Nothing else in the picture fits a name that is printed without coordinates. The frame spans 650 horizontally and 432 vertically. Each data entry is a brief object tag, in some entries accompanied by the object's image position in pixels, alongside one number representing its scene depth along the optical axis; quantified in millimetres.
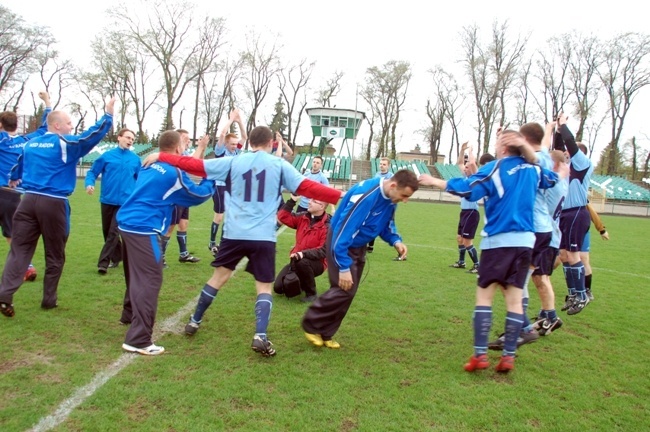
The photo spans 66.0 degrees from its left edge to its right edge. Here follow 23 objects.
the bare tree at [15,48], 44031
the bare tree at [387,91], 55688
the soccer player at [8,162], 6750
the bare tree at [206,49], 45784
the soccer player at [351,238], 4520
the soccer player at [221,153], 7498
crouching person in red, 6586
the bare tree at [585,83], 47000
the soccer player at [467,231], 9711
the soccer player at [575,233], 6738
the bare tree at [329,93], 56375
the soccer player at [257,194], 4484
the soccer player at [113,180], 7287
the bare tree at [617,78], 45469
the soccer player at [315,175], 11242
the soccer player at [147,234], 4523
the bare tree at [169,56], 43688
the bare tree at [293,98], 54531
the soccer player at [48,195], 5289
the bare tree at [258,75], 51362
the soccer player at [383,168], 11023
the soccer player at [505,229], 4328
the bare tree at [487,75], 47531
